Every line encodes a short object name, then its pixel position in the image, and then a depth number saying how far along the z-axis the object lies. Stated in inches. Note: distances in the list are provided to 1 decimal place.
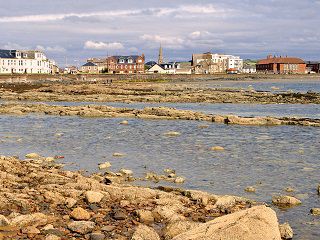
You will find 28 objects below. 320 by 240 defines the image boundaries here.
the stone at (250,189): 730.4
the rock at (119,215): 540.4
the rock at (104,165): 894.0
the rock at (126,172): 826.2
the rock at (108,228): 499.2
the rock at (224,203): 608.1
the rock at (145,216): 540.1
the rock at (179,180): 777.6
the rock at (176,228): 478.6
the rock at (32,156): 986.7
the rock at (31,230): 476.1
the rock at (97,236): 471.4
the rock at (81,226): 492.7
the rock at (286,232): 508.4
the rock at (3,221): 490.4
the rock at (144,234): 459.2
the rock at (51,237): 458.9
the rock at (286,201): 653.9
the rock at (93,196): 596.4
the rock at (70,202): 575.4
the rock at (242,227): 386.3
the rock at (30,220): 499.9
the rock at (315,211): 612.4
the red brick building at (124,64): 7805.1
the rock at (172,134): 1405.0
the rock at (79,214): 533.3
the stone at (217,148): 1132.3
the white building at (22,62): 5930.1
